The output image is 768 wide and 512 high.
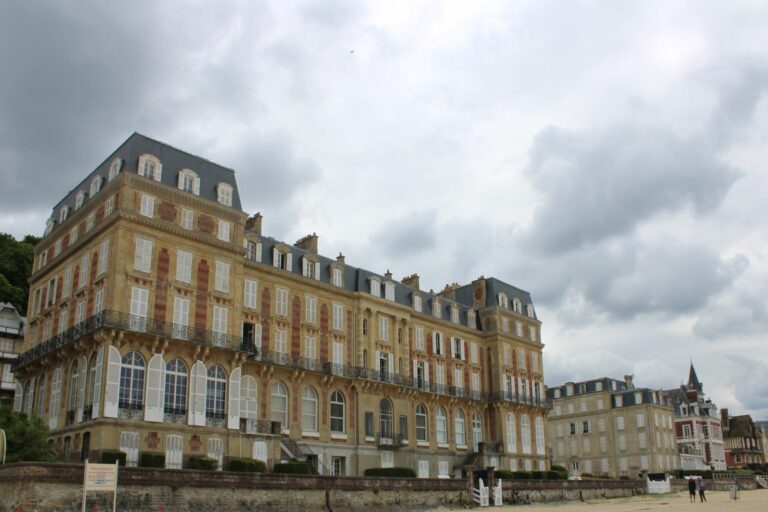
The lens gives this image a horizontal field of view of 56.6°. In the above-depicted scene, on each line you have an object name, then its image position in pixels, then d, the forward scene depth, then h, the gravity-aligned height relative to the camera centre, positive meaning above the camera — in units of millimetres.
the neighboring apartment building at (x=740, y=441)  103812 +577
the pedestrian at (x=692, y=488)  45219 -2609
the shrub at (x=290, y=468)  33562 -868
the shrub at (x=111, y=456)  29047 -220
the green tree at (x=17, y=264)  56062 +14455
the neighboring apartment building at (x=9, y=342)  51344 +7742
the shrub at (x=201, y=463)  31578 -566
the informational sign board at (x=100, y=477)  20422 -734
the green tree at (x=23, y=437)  28438 +567
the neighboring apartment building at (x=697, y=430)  88750 +1877
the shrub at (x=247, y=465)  32625 -699
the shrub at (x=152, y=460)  30250 -401
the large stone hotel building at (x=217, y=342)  32625 +5720
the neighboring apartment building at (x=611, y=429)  77750 +1823
